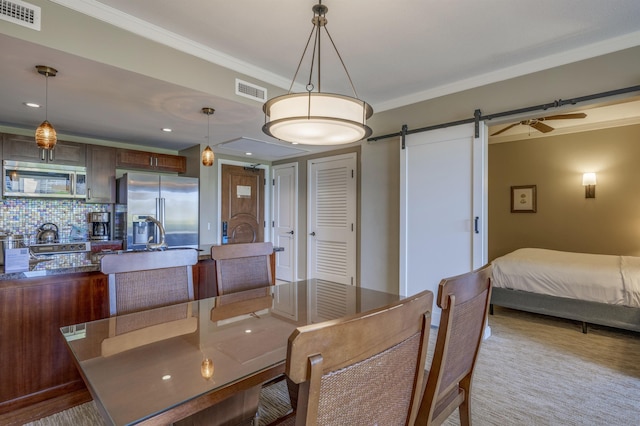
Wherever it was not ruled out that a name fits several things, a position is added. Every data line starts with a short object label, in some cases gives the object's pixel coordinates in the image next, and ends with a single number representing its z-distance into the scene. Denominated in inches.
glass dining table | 34.2
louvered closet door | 172.4
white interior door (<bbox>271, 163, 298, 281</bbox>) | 206.4
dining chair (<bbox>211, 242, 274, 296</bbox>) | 84.4
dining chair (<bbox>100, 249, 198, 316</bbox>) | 64.2
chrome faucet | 99.9
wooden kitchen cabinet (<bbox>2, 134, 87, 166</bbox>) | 142.0
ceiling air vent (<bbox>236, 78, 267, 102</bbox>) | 112.3
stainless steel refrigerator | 159.6
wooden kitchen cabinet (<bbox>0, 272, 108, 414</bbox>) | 72.5
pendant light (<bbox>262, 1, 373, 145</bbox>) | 60.4
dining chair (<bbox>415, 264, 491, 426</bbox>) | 41.2
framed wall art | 211.0
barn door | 120.8
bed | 119.3
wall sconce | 187.8
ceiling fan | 154.0
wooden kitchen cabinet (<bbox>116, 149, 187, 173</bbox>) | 173.3
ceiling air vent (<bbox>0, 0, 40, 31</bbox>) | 69.9
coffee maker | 171.2
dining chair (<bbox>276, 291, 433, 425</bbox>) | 23.4
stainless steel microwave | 142.7
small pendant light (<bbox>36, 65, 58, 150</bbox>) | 85.6
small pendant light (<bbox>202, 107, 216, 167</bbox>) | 121.5
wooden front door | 200.1
